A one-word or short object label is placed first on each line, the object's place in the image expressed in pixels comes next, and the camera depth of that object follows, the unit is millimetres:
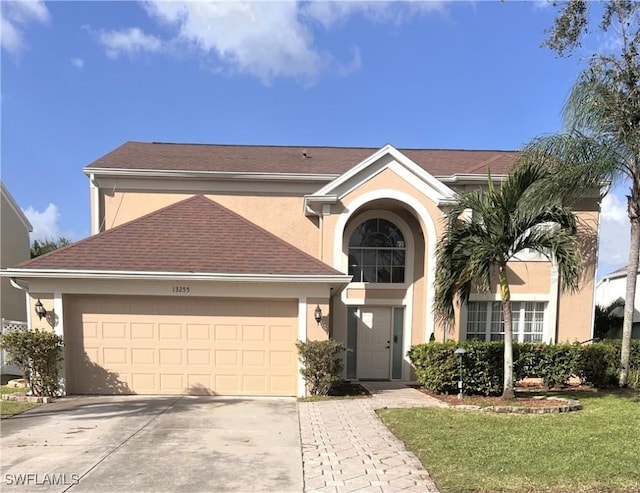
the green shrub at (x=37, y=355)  9078
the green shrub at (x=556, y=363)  10789
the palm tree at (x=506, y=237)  8781
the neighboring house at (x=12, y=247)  16531
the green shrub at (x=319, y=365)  9633
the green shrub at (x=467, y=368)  9906
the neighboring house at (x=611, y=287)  23184
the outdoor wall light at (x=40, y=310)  9617
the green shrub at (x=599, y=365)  10852
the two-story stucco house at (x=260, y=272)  9922
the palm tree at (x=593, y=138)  9297
